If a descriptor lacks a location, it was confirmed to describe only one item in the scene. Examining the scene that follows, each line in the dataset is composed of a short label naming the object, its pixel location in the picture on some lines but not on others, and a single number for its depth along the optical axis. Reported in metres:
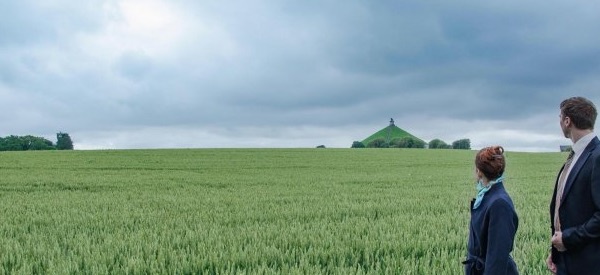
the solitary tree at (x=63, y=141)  88.88
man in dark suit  3.49
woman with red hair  3.53
